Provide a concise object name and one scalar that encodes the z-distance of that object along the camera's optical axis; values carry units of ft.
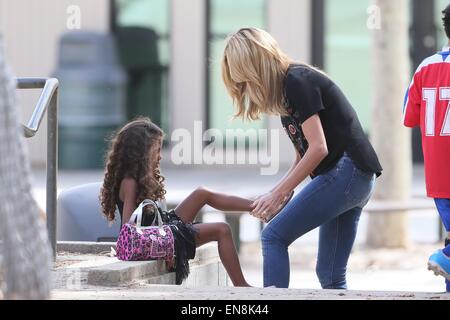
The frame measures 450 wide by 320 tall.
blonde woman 31.24
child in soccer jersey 31.04
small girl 37.58
